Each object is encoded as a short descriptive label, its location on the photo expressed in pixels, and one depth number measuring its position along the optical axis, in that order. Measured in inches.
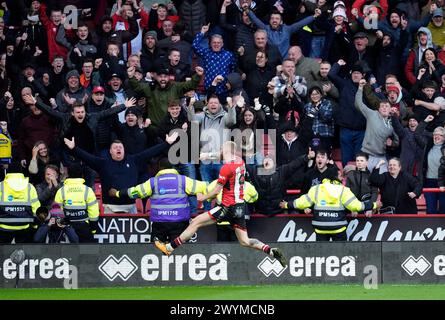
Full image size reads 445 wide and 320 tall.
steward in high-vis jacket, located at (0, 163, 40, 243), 914.1
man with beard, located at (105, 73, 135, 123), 1034.5
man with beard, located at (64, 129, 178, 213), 959.6
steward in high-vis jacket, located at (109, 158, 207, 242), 900.0
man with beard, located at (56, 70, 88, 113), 1030.4
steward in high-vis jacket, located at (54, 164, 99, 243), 909.2
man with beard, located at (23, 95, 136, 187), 994.7
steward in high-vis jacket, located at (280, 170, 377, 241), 906.7
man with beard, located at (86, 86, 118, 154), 1011.3
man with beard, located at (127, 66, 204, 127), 1015.6
